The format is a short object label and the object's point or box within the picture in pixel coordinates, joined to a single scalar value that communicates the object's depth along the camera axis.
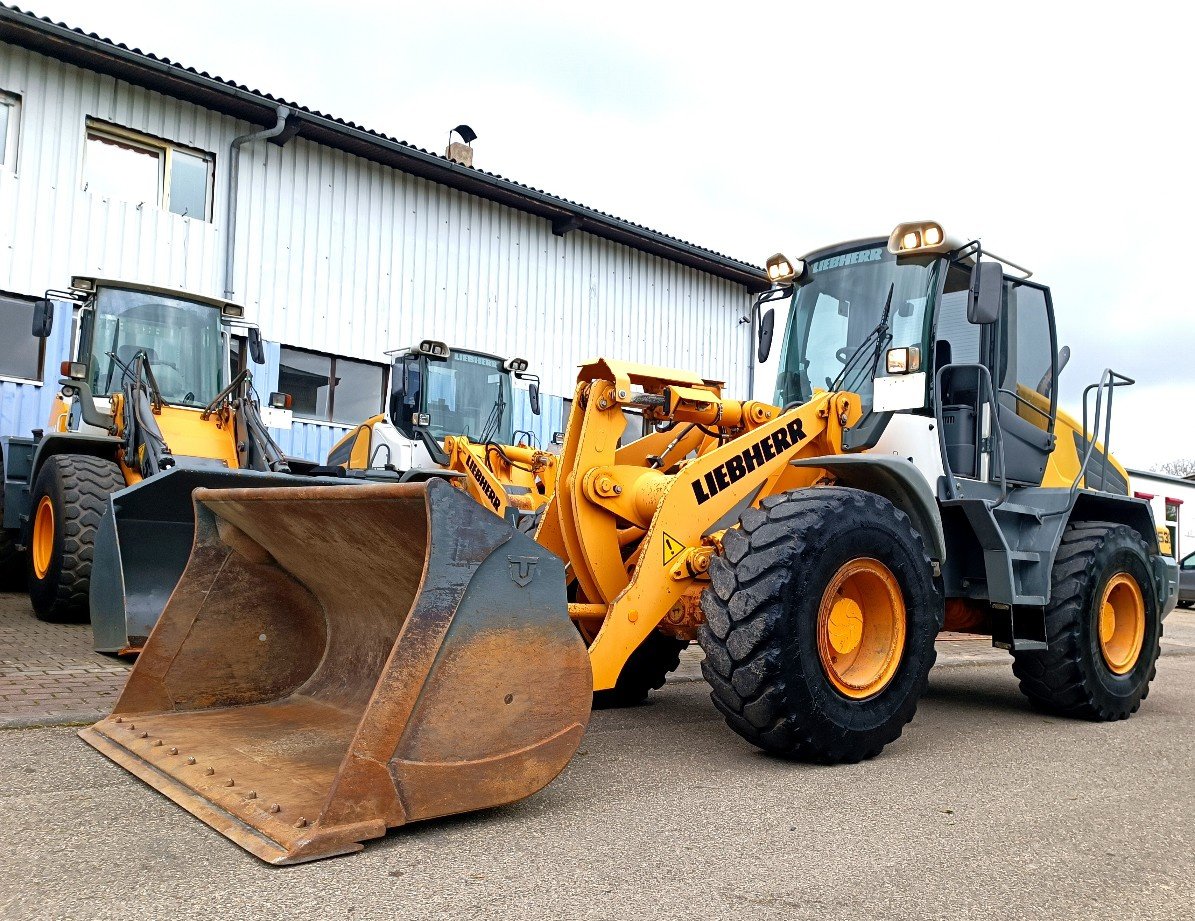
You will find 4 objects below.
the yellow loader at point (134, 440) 6.54
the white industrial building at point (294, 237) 12.30
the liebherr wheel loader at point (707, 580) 3.32
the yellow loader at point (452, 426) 11.12
